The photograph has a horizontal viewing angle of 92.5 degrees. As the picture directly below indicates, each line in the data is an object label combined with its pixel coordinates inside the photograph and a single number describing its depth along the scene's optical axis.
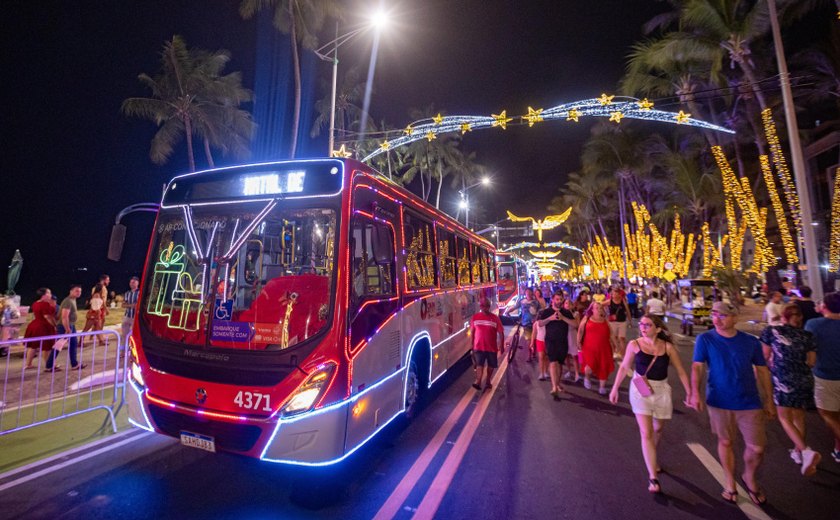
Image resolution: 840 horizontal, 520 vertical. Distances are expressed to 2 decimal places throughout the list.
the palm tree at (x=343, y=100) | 26.39
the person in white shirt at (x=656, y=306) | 10.44
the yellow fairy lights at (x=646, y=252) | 39.38
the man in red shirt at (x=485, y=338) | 7.36
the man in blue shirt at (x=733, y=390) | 3.71
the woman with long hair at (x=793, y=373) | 4.47
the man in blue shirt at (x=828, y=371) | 4.48
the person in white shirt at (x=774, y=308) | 8.34
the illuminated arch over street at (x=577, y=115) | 10.12
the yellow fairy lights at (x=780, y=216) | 16.69
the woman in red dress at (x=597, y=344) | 7.17
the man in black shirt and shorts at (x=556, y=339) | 7.22
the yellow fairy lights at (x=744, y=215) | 17.95
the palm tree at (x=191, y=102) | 22.73
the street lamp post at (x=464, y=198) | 36.56
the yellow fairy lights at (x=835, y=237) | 17.22
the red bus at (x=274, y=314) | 3.60
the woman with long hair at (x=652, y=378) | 4.06
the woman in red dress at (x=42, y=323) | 8.29
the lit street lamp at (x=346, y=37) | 12.05
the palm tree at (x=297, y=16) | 16.48
